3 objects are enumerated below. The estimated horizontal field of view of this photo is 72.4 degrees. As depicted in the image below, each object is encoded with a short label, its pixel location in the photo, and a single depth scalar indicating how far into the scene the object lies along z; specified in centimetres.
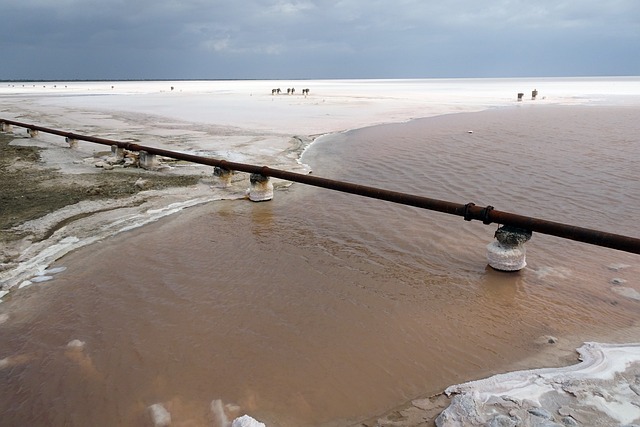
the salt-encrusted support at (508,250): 501
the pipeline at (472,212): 415
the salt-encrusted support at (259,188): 795
